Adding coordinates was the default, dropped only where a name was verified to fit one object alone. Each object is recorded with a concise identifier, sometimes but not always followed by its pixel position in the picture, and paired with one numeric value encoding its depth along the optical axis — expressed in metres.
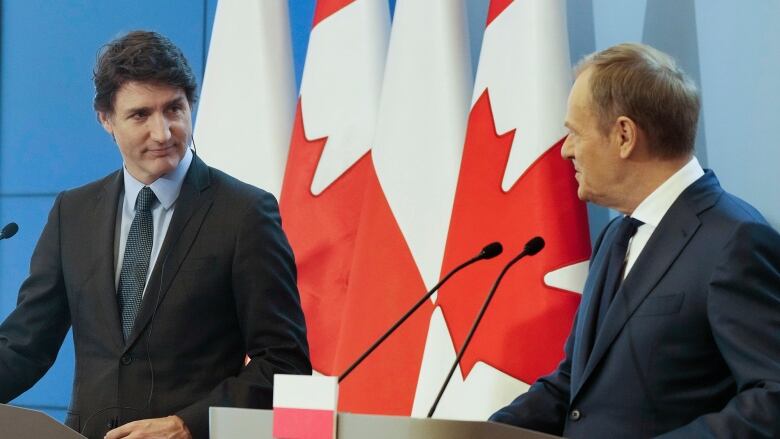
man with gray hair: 3.94
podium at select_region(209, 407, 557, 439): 3.26
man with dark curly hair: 4.77
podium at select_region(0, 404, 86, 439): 3.69
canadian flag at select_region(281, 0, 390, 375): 6.81
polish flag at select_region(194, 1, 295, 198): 7.21
